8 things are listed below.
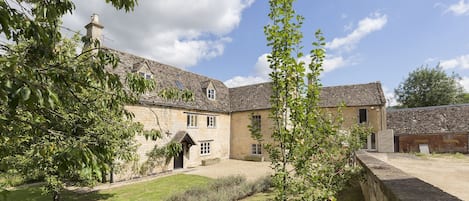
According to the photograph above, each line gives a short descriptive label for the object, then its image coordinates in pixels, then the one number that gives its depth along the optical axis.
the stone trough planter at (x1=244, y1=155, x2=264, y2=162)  24.34
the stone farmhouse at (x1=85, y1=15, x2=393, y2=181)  18.18
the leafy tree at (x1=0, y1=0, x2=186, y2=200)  1.70
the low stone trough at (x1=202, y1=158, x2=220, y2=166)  22.14
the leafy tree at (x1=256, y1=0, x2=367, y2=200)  3.51
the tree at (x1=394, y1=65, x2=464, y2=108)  37.09
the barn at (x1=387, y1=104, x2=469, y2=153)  22.92
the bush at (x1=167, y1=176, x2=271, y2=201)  9.87
